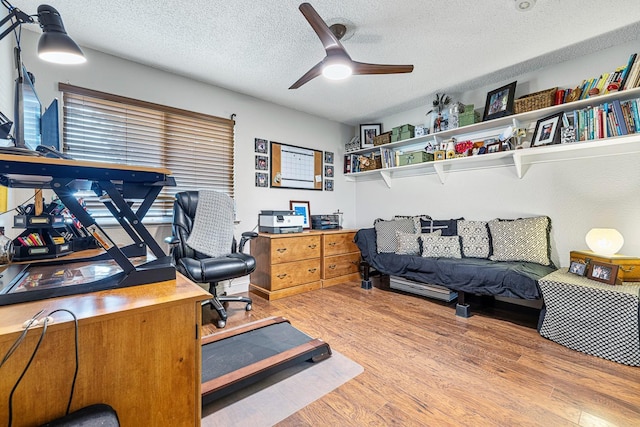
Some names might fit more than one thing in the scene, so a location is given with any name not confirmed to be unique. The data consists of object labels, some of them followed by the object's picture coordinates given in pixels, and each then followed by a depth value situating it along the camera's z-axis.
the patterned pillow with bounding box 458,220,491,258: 2.84
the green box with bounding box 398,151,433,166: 3.42
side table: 1.75
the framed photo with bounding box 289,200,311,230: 3.83
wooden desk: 0.64
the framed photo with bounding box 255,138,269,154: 3.48
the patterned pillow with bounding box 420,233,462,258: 2.89
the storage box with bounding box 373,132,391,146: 3.84
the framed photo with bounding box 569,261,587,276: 2.12
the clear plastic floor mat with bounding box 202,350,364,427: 1.32
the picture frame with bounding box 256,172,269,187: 3.49
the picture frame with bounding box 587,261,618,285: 1.90
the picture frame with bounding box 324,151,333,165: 4.23
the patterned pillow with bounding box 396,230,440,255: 3.06
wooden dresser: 3.05
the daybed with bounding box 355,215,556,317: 2.33
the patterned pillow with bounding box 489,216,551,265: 2.55
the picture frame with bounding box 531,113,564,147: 2.51
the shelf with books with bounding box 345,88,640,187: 2.24
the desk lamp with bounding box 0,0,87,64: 1.22
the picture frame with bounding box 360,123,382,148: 4.19
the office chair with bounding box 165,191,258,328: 2.39
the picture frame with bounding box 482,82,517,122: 2.78
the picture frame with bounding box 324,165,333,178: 4.22
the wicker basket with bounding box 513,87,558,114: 2.52
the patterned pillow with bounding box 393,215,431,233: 3.40
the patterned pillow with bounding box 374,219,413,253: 3.25
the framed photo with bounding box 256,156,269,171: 3.49
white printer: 3.23
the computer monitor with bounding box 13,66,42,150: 1.26
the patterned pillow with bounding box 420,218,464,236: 3.19
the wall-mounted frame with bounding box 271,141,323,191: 3.64
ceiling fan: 1.69
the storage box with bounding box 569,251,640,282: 2.00
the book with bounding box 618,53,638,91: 2.14
